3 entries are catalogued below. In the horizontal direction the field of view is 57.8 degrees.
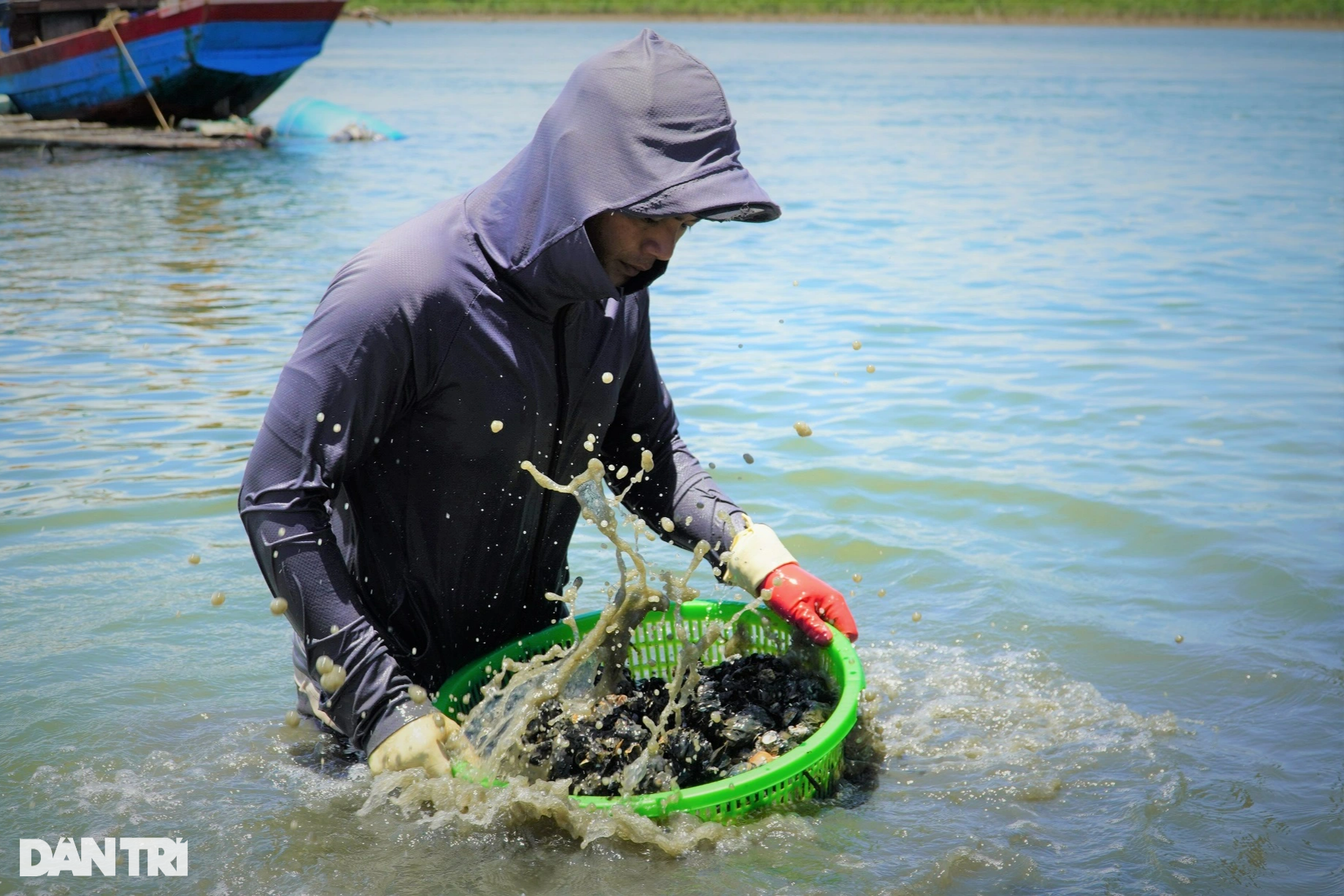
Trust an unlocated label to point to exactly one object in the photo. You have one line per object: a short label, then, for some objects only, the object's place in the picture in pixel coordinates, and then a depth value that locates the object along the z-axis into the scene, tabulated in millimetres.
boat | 20109
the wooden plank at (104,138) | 19062
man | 2404
